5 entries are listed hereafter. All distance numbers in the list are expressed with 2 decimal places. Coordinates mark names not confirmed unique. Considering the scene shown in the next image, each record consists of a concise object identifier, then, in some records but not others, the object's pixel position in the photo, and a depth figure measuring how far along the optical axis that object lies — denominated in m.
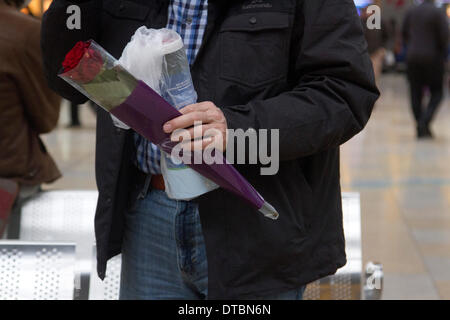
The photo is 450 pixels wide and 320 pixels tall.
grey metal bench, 5.88
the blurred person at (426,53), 22.84
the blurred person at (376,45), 23.03
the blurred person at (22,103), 6.66
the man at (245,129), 3.64
